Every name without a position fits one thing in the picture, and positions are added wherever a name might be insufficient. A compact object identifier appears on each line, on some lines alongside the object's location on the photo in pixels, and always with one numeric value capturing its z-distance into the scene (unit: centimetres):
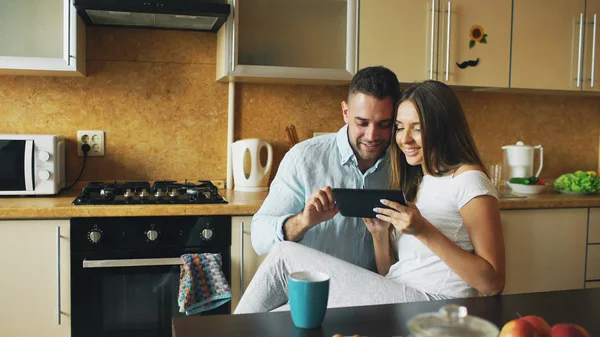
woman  141
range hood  235
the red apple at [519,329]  83
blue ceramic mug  105
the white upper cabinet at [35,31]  247
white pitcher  307
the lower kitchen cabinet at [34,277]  220
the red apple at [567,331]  85
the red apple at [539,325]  85
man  180
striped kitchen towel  223
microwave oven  240
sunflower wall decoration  282
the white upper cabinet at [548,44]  289
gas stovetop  232
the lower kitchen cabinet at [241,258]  237
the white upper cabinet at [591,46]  298
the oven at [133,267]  225
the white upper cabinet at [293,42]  262
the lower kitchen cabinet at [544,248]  267
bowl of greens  289
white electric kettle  277
